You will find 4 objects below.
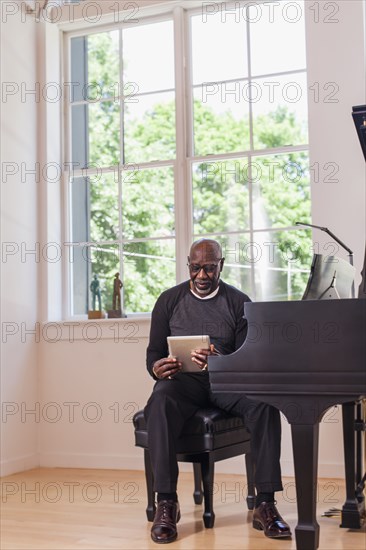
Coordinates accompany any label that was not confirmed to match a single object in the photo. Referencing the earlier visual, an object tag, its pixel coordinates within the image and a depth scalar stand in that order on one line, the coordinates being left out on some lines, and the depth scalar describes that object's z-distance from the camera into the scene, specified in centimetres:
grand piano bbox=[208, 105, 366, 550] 287
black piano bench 364
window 546
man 350
